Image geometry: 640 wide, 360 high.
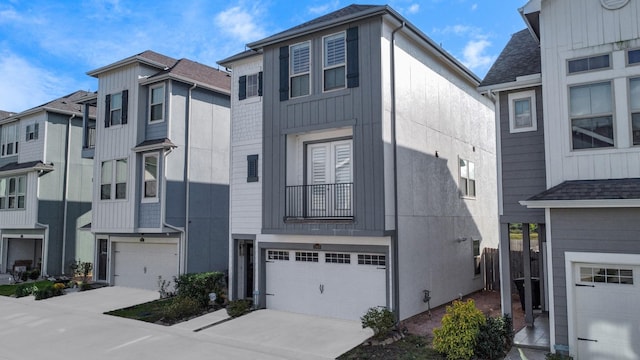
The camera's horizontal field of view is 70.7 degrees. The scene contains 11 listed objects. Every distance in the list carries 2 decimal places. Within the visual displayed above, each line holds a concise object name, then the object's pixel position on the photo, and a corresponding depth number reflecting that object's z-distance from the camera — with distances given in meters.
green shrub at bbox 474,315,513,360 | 8.62
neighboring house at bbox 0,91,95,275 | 21.50
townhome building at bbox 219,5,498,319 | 11.33
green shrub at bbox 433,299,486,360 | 8.55
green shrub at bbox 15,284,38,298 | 16.86
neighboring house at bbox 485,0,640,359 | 8.00
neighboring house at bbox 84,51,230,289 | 16.45
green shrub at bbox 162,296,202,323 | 12.60
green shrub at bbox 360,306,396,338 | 10.05
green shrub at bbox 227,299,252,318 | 12.56
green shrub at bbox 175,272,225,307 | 13.61
